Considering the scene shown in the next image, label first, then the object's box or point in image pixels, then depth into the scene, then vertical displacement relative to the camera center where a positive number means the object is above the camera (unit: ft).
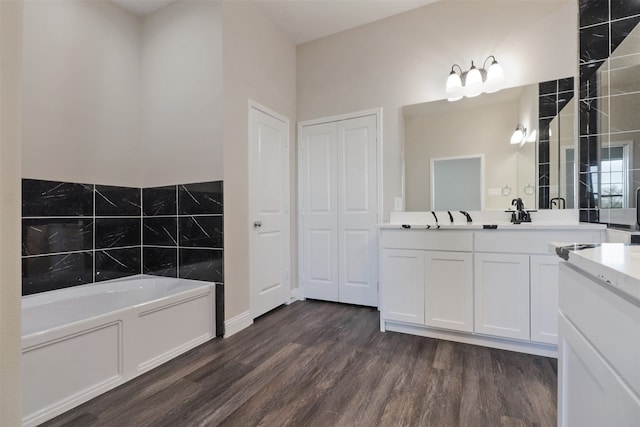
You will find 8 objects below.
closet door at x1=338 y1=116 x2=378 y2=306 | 9.85 +0.05
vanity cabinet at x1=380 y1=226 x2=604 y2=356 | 6.40 -1.71
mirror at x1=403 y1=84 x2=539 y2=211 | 7.88 +1.96
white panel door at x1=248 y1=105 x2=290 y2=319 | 8.95 +0.13
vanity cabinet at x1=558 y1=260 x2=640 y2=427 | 1.91 -1.14
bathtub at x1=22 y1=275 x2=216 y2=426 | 4.76 -2.38
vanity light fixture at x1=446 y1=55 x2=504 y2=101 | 8.11 +3.66
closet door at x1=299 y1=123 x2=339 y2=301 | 10.47 +0.09
